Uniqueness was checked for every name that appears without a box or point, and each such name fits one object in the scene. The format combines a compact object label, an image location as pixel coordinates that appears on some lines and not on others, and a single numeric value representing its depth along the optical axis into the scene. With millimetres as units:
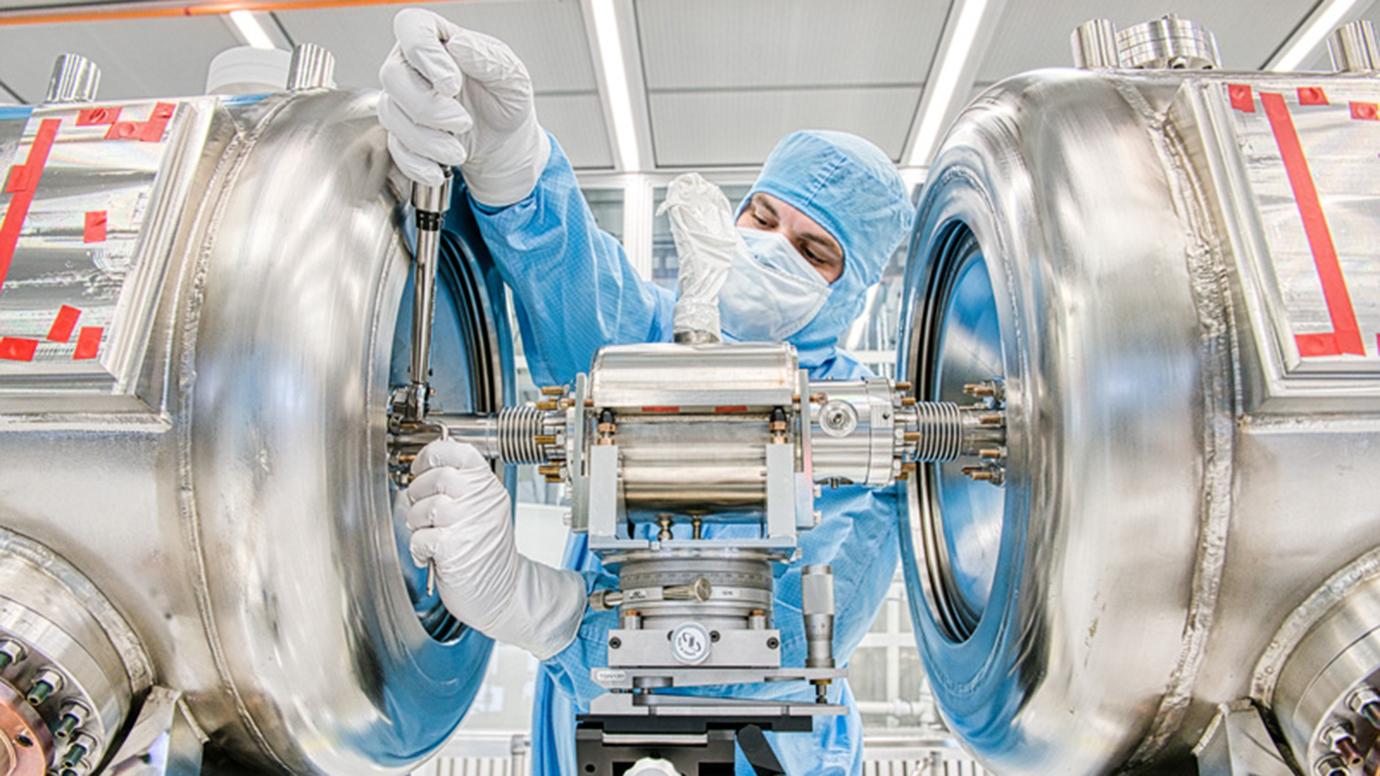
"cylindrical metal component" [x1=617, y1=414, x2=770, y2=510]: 814
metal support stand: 740
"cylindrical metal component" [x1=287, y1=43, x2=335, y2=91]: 956
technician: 824
